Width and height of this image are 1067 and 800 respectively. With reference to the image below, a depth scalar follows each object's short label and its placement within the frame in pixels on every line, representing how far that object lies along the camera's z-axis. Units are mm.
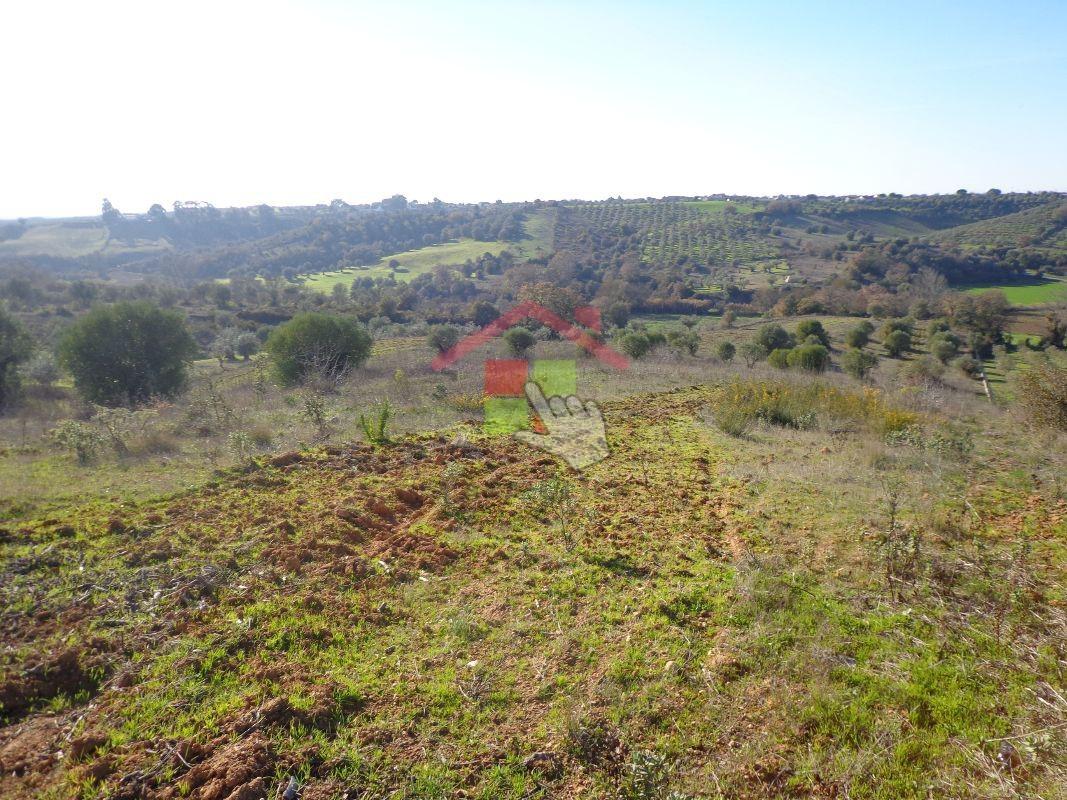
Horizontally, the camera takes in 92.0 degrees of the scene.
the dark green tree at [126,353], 18438
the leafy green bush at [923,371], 20969
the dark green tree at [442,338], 26750
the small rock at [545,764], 2906
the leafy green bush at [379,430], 9500
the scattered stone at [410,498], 6953
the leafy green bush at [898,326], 28203
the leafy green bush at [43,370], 21938
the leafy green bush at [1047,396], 9166
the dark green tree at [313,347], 18922
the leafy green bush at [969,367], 23162
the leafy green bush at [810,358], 20109
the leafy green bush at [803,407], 10203
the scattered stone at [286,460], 8070
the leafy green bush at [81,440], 8852
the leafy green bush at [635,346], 23141
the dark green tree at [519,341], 24156
